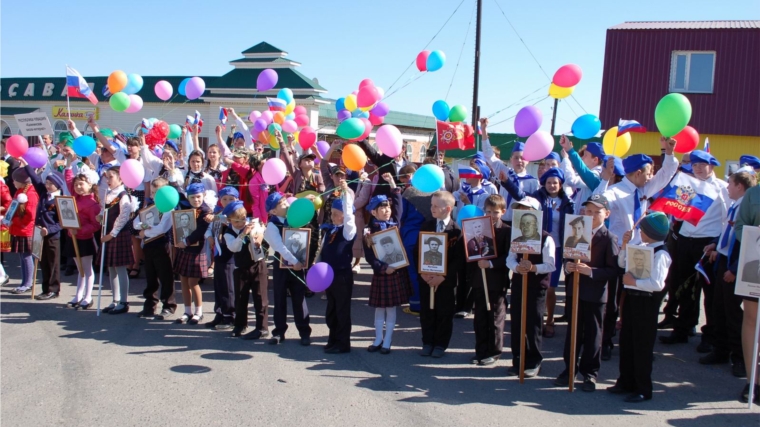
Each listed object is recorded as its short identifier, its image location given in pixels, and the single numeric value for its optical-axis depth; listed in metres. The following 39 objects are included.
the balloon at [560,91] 7.30
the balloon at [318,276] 6.03
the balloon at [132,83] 9.86
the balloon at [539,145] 6.49
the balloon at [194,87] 10.88
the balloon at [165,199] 6.89
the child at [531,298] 5.49
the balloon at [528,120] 6.64
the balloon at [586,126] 7.00
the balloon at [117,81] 9.30
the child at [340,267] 6.28
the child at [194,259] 7.12
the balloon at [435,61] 10.01
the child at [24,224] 8.42
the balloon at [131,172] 7.33
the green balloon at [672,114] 5.77
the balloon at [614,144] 7.25
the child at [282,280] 6.51
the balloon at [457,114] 9.26
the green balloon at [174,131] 12.92
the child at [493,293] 5.86
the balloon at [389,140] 7.08
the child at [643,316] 4.86
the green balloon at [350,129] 7.36
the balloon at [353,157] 6.83
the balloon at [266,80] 10.49
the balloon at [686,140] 7.15
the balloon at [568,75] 7.11
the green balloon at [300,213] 6.30
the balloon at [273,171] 7.38
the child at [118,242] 7.54
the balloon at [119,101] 9.45
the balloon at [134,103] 9.84
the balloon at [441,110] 9.62
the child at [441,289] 6.11
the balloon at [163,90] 10.93
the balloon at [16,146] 9.16
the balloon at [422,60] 10.10
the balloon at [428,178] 6.35
